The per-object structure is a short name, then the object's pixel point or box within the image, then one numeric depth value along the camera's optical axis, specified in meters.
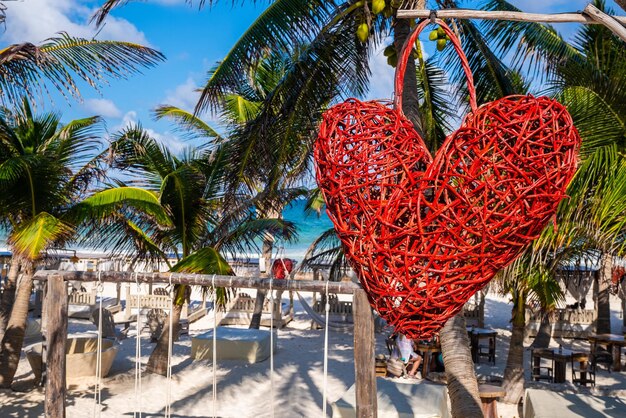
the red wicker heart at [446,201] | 1.49
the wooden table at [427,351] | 12.01
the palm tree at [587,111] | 3.97
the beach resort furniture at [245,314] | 17.38
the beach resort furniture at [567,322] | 15.90
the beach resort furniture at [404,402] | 6.91
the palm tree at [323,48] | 6.42
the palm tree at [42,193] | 7.00
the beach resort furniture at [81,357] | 10.16
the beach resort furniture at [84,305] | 17.91
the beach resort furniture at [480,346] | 12.92
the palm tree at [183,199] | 9.62
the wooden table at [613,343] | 12.27
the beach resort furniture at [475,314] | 16.05
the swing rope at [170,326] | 5.82
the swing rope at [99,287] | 5.24
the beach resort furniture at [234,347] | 12.34
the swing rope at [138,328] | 5.09
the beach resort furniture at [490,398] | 7.61
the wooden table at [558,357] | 10.97
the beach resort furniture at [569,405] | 6.57
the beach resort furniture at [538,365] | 11.06
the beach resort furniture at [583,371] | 10.95
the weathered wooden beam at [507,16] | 1.85
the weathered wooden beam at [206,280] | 4.30
